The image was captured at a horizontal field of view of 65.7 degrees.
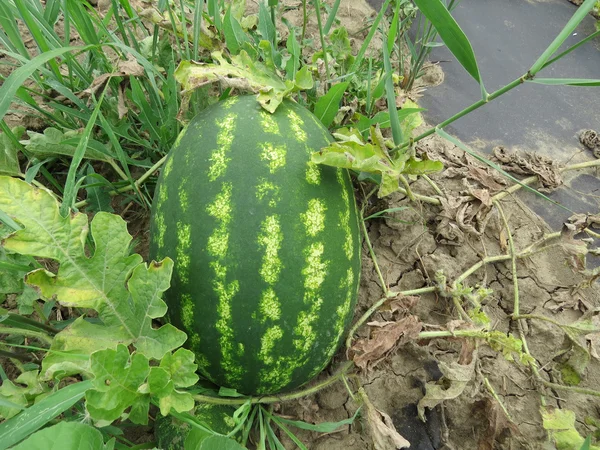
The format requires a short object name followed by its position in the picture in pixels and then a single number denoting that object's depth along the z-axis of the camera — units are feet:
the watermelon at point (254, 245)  1.50
